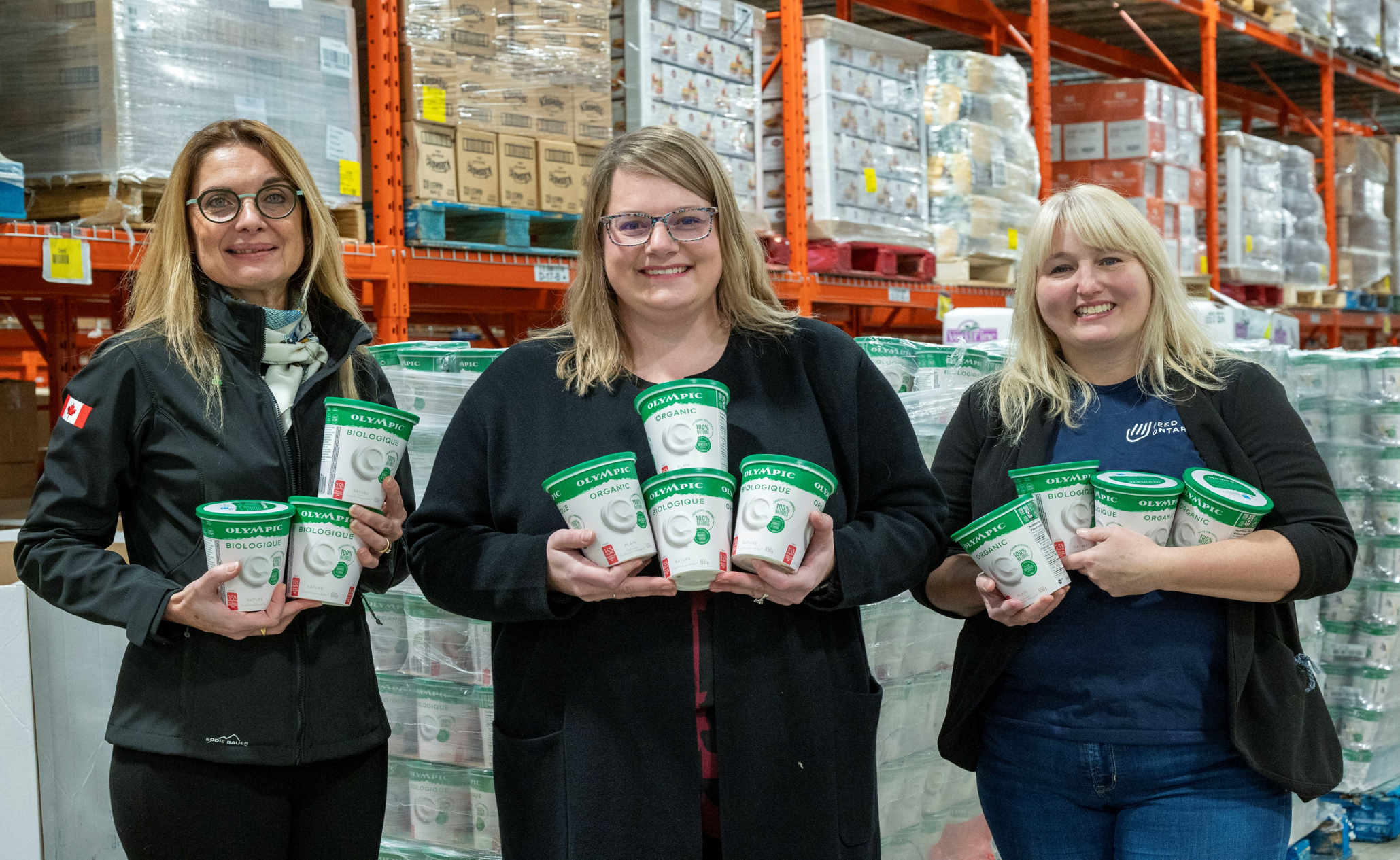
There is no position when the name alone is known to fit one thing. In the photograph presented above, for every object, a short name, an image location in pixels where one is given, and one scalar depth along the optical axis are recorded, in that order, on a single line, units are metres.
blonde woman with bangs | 2.04
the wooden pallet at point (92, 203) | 3.89
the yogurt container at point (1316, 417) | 4.80
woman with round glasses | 1.96
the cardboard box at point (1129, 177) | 7.77
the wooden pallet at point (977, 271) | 6.96
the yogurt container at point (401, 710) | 3.35
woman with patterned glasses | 1.81
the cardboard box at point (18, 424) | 4.43
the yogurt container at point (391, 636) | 3.39
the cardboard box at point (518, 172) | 4.91
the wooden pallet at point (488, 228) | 4.77
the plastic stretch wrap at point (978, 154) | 6.84
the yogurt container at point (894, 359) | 3.63
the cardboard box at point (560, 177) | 5.03
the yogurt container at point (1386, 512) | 5.04
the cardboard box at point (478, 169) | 4.81
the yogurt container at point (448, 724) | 3.26
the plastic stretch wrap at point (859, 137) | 6.25
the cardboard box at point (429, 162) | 4.68
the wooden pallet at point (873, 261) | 6.30
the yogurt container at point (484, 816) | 3.23
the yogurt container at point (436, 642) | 3.27
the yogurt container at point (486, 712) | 3.23
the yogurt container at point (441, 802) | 3.28
